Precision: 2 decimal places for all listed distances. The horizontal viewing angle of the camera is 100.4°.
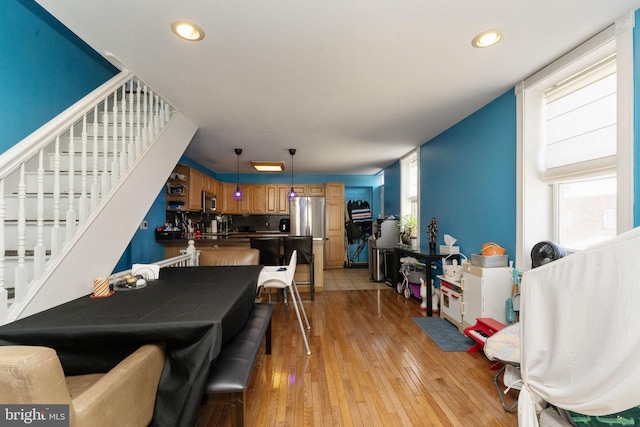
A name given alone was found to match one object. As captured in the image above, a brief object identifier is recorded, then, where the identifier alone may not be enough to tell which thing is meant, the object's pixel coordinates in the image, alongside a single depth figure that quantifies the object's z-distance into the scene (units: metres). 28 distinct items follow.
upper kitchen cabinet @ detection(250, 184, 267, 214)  6.96
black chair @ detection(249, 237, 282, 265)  4.12
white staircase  1.34
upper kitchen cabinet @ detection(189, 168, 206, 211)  4.63
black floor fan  2.04
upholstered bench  1.24
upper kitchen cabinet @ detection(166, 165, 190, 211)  4.43
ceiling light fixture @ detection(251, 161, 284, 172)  4.91
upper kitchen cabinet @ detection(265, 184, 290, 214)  7.00
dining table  1.12
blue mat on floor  2.65
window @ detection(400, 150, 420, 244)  5.37
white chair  2.46
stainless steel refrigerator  6.80
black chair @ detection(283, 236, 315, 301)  4.22
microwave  5.23
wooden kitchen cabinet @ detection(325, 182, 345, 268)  6.98
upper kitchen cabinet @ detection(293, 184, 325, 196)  7.04
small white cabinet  2.65
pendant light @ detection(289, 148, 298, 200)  4.81
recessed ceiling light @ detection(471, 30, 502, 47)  1.82
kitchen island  4.16
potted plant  4.99
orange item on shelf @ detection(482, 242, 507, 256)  2.72
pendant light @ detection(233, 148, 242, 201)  4.87
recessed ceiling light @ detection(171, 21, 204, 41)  1.73
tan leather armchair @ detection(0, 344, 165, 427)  0.68
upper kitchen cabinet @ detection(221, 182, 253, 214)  6.55
